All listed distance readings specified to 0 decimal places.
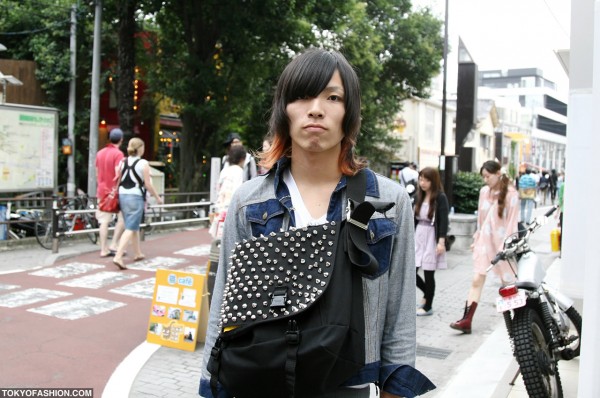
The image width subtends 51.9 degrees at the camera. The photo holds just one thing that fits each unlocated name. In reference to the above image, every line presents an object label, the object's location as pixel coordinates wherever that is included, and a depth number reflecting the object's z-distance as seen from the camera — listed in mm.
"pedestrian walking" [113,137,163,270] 9383
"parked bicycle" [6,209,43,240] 11742
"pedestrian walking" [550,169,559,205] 40781
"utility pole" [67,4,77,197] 19562
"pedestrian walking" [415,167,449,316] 7484
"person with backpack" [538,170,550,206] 40000
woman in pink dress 6898
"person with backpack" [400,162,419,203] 14100
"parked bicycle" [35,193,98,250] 11317
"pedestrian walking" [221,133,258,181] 7850
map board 11805
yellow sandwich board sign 5863
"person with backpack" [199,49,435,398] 1721
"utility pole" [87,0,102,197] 17328
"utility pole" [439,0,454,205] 16431
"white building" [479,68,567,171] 67125
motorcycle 4211
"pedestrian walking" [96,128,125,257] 10211
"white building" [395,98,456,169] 42688
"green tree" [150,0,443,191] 17656
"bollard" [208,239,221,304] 6113
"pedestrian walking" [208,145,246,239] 7145
